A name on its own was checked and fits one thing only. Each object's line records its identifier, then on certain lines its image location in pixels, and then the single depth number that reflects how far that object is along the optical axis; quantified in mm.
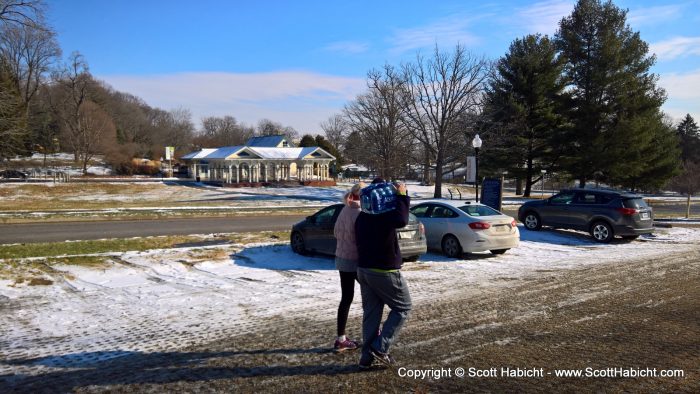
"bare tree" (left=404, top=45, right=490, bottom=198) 39688
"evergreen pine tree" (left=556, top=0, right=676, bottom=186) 38219
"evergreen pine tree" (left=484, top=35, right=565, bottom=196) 40656
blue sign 19164
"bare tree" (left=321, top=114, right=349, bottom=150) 105375
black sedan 11031
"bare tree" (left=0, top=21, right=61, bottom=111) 59062
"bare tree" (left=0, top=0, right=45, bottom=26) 23812
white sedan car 12242
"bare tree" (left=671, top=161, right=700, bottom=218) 36419
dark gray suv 15328
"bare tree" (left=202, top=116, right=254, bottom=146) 119438
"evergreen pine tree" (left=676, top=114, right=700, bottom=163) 76625
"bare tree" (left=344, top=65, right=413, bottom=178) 42156
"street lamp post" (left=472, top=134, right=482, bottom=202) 21281
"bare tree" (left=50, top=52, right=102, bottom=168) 74562
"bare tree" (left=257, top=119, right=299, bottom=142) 124000
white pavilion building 58656
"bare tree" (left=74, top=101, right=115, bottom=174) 72438
